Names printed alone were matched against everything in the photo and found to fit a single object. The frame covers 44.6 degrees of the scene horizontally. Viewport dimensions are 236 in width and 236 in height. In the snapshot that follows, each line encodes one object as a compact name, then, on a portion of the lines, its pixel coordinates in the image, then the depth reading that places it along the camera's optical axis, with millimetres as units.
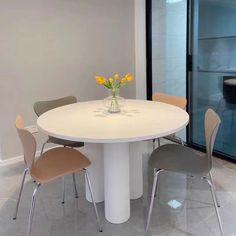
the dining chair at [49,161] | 1742
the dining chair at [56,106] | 2543
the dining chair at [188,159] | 1859
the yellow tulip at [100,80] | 2174
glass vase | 2248
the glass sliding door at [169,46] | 3592
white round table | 1742
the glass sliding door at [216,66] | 3029
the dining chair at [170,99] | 2746
